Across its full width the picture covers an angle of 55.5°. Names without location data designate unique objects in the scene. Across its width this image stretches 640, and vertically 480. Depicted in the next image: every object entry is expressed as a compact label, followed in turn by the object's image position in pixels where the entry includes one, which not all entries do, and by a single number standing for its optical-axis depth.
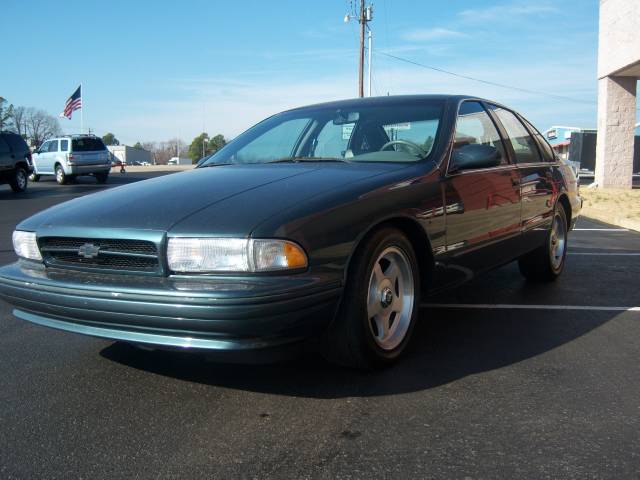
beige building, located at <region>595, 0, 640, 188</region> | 17.19
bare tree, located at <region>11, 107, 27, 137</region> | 79.50
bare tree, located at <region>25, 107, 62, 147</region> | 88.75
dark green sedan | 2.51
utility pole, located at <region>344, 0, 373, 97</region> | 32.55
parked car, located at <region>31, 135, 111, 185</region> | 21.78
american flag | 30.00
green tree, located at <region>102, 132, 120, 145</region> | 122.72
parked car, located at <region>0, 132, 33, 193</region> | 16.83
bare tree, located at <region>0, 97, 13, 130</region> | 72.12
